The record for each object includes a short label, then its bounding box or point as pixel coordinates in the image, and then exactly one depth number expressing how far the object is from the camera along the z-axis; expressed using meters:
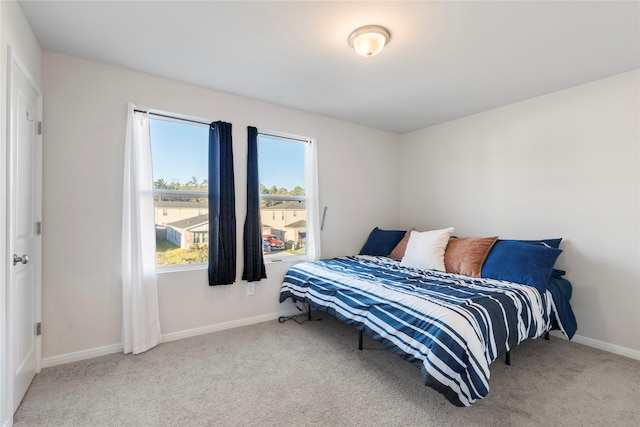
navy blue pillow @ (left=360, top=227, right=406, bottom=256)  3.72
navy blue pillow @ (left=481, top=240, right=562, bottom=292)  2.38
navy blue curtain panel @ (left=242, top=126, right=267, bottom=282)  2.99
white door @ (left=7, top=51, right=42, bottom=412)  1.62
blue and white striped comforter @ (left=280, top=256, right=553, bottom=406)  1.60
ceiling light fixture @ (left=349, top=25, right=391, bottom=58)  1.87
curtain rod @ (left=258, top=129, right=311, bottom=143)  3.21
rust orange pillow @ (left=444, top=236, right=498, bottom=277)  2.72
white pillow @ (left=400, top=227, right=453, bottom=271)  2.93
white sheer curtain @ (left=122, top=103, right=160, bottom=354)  2.39
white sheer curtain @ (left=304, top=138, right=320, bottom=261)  3.43
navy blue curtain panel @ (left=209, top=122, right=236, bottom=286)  2.81
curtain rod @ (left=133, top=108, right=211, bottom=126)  2.50
